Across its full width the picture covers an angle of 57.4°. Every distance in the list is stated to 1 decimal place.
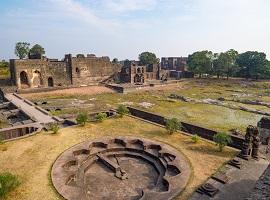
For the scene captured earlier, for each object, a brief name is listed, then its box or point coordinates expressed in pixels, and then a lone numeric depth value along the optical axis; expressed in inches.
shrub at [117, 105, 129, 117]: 705.0
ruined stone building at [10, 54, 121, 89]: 1304.9
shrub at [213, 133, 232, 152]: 471.8
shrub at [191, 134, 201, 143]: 517.5
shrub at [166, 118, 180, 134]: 565.7
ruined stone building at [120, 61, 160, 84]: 1662.2
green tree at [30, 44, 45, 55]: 2172.7
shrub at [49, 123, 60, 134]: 565.6
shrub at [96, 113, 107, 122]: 656.4
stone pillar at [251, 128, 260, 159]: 446.8
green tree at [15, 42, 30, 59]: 2014.0
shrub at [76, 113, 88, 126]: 622.8
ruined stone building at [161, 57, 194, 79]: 2095.2
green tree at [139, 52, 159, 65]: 2559.1
